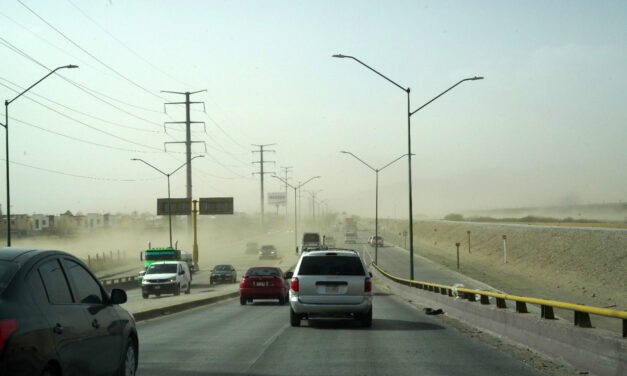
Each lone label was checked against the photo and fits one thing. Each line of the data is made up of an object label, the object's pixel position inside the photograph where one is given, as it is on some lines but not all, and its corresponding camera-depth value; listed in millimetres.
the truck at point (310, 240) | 82438
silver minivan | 17859
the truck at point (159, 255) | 53044
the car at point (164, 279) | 41656
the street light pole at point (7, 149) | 33788
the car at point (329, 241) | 112112
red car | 30469
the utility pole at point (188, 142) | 79312
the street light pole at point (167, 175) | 64944
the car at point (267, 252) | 95562
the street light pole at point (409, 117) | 30355
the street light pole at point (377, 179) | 50625
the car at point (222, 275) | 57969
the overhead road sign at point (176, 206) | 83812
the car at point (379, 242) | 110888
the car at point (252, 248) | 109438
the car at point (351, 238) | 120812
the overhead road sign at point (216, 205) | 84338
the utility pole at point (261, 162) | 129612
